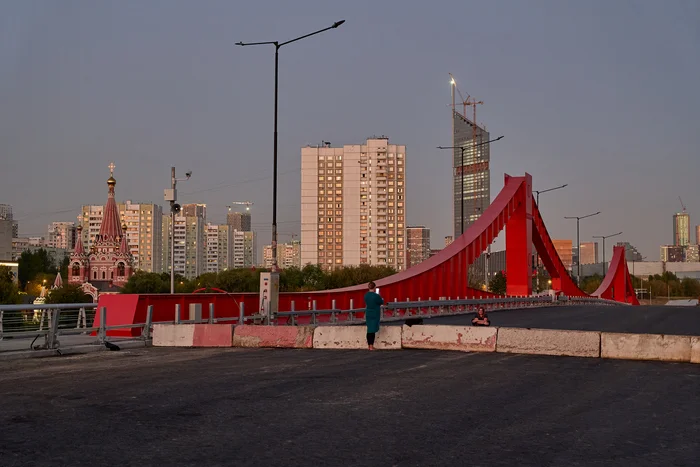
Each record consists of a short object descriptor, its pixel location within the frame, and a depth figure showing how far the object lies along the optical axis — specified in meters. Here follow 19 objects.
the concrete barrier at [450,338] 17.86
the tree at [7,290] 78.75
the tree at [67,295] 99.01
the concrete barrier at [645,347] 15.76
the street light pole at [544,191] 74.62
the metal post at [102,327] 19.38
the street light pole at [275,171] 27.41
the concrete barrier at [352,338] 18.91
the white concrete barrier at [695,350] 15.49
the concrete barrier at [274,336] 19.39
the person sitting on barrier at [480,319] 21.12
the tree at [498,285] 158.91
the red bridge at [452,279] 23.52
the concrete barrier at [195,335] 20.14
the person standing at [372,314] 18.23
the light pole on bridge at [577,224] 96.65
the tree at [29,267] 165.54
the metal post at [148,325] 21.30
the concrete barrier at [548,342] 16.64
